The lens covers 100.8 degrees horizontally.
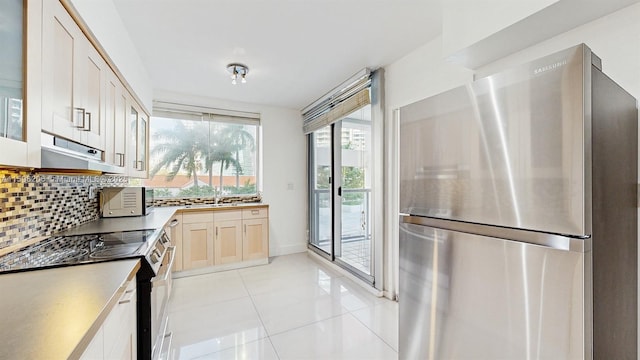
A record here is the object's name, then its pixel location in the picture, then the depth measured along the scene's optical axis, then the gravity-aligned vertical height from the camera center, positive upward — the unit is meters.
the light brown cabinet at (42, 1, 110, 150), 1.10 +0.50
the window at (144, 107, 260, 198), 3.70 +0.40
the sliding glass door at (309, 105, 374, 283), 3.33 -0.12
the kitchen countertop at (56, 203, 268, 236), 1.97 -0.36
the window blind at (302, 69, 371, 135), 2.91 +1.02
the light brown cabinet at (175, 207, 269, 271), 3.35 -0.74
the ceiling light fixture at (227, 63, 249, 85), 2.73 +1.17
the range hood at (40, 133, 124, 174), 1.05 +0.11
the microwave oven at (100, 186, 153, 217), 2.61 -0.20
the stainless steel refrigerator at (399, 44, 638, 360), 0.81 -0.13
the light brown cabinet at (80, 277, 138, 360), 0.82 -0.56
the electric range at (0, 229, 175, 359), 1.24 -0.38
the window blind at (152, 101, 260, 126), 3.61 +1.00
